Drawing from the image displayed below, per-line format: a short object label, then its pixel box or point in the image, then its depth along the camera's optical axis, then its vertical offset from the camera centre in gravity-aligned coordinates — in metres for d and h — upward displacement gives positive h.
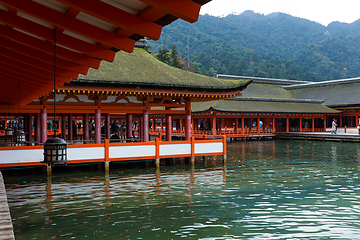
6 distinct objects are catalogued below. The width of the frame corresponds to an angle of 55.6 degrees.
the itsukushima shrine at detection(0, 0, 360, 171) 3.68 +1.24
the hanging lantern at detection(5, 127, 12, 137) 16.95 +0.03
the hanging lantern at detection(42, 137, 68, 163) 6.11 -0.33
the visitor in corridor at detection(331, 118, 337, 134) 37.97 -0.22
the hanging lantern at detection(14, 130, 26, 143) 13.69 -0.16
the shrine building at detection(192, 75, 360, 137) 38.41 +1.76
